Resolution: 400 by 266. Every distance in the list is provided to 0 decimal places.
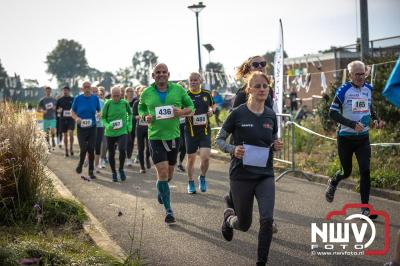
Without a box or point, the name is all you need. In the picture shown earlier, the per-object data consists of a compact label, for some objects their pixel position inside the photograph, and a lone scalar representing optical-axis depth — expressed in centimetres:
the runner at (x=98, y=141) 1354
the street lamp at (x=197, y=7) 2159
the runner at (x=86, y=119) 1260
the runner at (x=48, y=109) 2081
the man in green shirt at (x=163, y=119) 769
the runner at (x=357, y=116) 739
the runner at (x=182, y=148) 1305
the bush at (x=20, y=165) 683
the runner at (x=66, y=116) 1809
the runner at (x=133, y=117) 1475
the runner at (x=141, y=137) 1342
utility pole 1191
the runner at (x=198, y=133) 987
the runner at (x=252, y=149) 541
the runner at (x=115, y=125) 1218
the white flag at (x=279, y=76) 1325
